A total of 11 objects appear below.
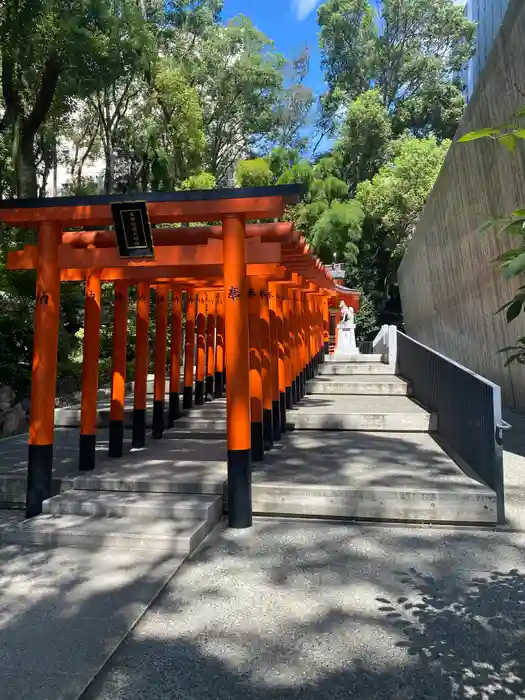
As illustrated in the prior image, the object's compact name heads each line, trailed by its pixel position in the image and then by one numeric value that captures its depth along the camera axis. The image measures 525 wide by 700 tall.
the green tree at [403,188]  28.62
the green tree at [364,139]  33.00
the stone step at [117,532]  4.30
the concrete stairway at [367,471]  4.95
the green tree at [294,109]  36.94
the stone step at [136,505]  4.81
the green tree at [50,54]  11.39
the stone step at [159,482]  5.32
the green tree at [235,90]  29.20
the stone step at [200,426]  8.30
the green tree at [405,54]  36.06
